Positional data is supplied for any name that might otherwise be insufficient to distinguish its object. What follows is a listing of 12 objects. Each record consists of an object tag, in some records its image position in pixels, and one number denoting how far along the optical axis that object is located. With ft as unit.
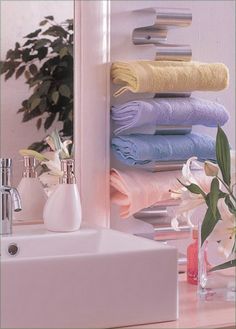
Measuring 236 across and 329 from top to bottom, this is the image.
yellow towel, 8.10
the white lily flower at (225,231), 7.37
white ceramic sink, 6.58
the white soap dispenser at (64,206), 7.62
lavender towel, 8.18
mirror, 7.97
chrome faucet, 7.52
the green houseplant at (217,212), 7.37
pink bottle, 8.02
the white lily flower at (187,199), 7.58
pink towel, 8.17
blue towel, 8.13
